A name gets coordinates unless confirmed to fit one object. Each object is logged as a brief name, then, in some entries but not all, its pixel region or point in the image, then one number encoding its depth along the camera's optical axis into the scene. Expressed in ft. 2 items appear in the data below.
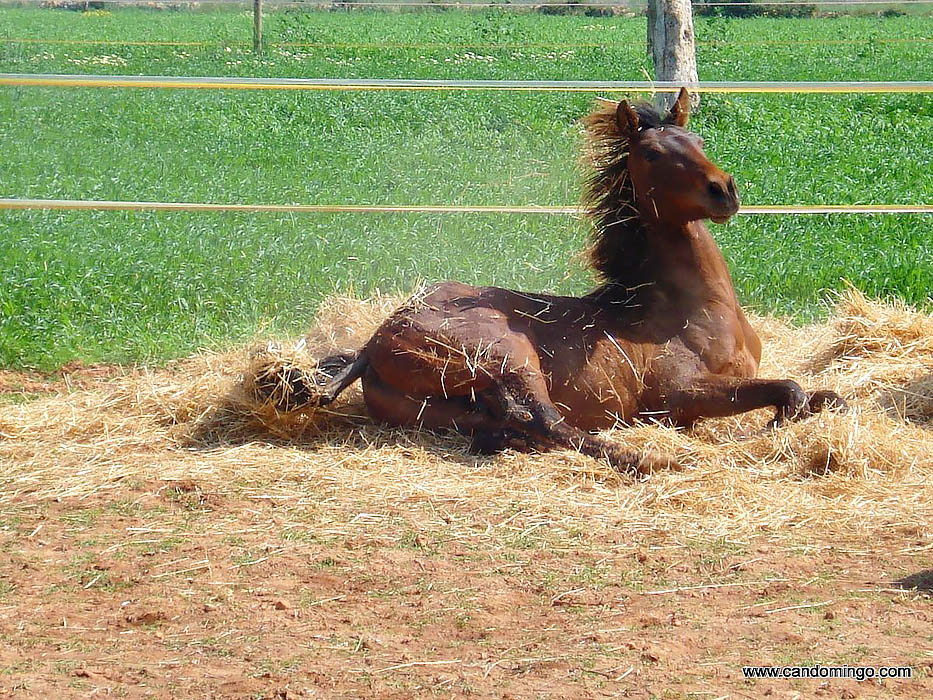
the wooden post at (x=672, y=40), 85.30
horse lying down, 33.35
